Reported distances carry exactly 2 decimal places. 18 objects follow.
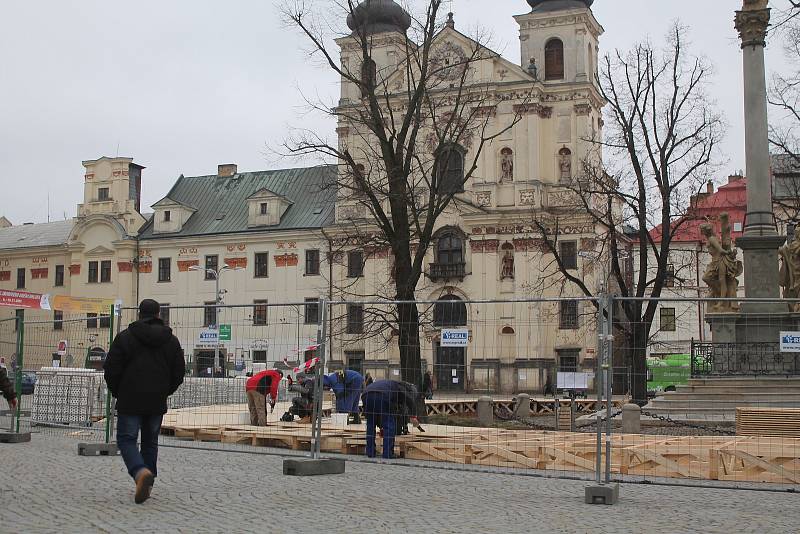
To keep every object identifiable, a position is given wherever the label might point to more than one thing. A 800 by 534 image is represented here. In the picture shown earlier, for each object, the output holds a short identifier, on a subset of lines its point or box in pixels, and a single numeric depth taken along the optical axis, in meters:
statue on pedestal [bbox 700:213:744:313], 25.14
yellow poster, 36.53
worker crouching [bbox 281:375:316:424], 19.57
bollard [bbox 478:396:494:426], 24.92
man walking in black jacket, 10.49
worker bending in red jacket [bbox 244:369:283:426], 17.65
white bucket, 18.95
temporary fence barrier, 13.87
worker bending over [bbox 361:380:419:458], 15.55
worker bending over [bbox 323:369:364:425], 18.25
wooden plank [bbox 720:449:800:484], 13.32
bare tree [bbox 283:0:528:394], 28.47
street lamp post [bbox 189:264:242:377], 59.33
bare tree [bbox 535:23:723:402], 35.84
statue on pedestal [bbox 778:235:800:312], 24.55
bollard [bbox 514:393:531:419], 29.36
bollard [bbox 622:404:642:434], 19.82
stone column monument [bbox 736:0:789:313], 24.55
